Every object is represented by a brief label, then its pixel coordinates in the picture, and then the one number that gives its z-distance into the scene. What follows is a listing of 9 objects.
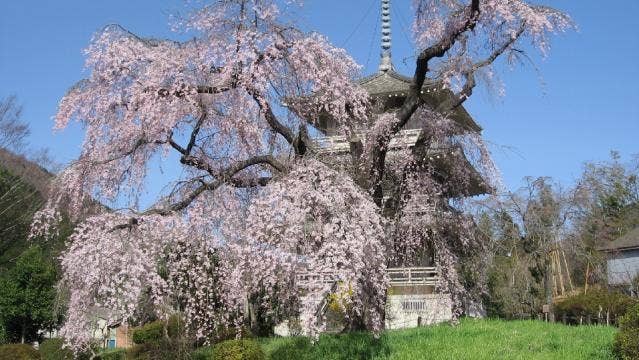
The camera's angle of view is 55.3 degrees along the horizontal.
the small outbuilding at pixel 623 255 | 30.41
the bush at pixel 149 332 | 18.86
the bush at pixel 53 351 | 17.39
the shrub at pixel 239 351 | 11.51
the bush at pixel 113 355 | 17.57
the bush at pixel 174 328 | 12.44
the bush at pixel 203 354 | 13.04
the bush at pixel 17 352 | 16.25
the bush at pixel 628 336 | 8.87
